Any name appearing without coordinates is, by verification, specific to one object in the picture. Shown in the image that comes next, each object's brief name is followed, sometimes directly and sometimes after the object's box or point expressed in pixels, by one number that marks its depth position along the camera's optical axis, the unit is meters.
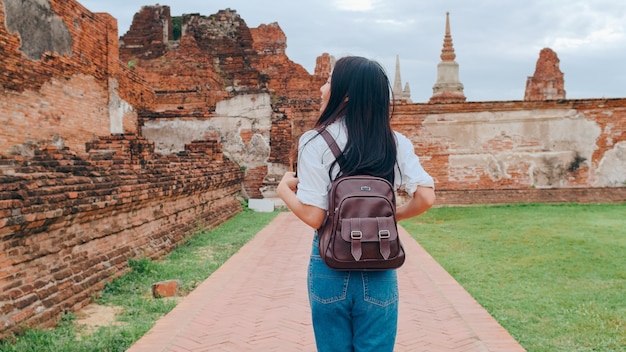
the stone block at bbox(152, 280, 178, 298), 5.32
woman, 2.02
